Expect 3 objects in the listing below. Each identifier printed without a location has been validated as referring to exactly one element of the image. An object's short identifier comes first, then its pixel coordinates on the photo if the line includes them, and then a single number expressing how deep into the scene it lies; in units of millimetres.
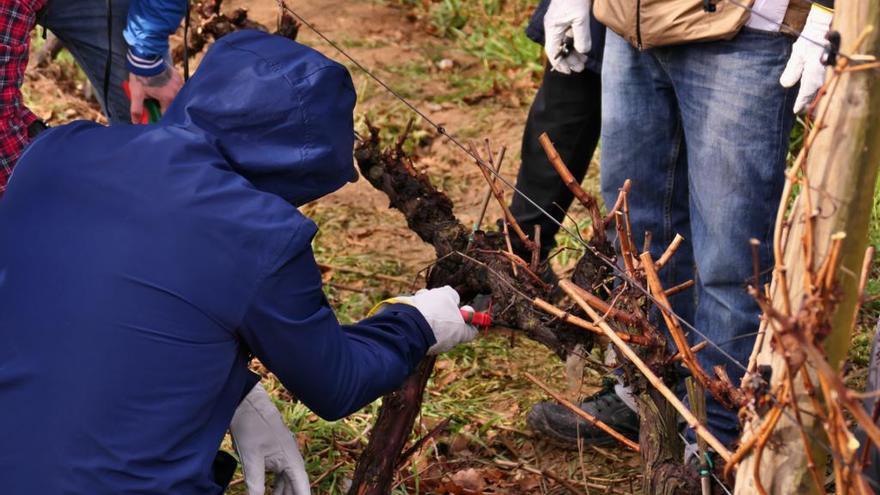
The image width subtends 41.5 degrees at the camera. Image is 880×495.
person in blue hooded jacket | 2059
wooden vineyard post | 1730
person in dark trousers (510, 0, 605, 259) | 3816
